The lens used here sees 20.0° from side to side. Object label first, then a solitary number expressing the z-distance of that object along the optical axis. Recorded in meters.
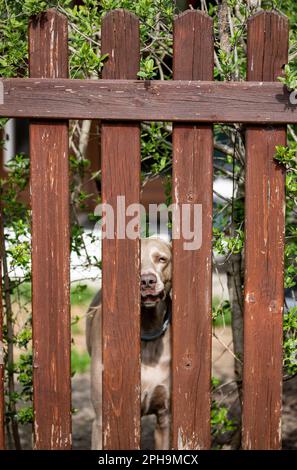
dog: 4.20
